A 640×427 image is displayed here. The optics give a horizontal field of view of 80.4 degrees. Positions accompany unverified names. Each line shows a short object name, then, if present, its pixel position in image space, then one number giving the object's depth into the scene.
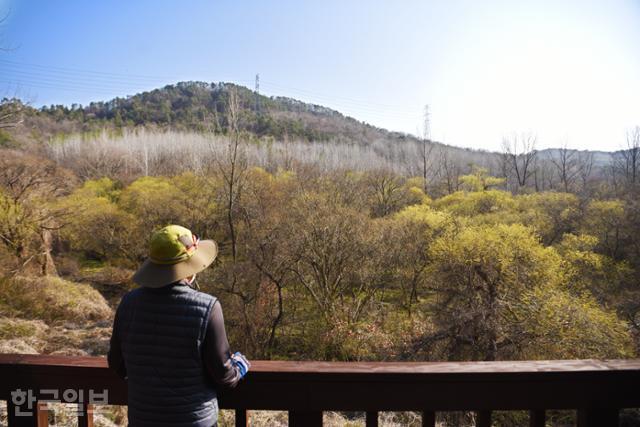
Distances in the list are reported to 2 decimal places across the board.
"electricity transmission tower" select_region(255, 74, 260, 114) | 124.76
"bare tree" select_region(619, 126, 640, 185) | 43.98
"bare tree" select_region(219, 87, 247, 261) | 21.64
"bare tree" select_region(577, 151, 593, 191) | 65.12
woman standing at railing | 1.30
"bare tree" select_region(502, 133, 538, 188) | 60.97
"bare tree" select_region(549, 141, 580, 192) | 60.62
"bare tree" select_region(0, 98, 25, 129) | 12.21
